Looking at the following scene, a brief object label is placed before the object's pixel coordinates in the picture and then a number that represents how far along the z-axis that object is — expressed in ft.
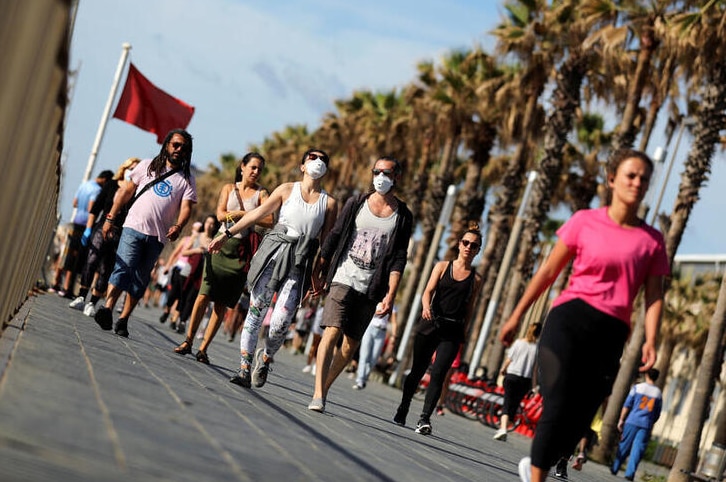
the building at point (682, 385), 228.63
